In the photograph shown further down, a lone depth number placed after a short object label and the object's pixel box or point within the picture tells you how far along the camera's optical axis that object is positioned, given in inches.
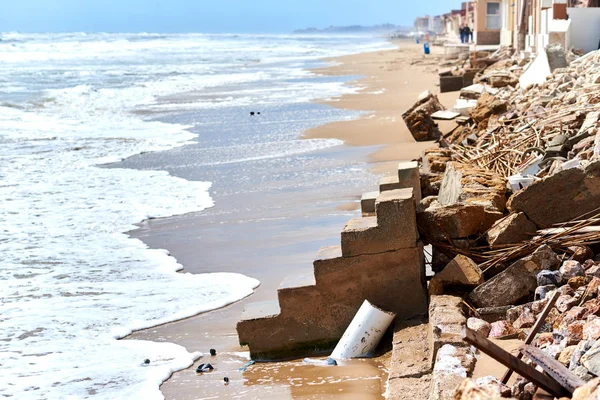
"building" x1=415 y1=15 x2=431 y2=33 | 6220.5
